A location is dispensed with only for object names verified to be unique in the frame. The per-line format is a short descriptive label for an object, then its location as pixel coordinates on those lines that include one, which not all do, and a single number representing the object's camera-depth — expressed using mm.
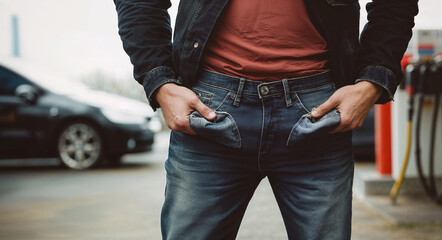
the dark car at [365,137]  8352
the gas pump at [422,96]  5180
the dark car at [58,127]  8594
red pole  6086
